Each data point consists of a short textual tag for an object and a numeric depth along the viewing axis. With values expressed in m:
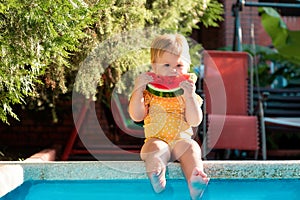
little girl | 2.42
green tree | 2.32
